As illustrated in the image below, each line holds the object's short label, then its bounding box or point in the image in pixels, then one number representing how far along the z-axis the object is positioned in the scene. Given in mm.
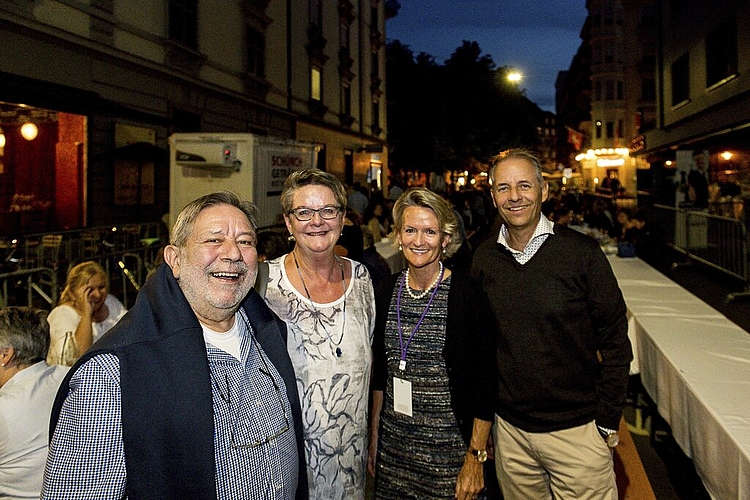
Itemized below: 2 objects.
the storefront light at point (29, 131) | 10367
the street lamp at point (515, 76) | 22253
